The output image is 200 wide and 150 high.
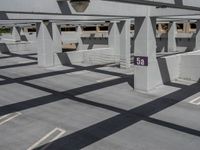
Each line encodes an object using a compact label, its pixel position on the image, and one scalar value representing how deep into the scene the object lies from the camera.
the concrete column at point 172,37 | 41.22
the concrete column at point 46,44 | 28.05
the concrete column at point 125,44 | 27.09
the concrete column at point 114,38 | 31.63
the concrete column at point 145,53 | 18.70
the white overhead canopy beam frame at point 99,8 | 12.35
